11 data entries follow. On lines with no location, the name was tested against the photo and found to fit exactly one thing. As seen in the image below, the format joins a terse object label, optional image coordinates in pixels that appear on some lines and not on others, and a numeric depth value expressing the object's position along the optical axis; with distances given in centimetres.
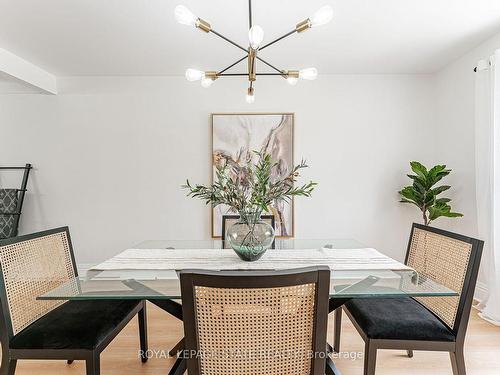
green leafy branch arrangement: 162
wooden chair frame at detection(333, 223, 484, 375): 146
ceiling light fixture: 146
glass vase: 175
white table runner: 172
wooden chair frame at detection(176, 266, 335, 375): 97
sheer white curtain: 257
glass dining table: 136
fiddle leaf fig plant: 310
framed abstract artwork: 364
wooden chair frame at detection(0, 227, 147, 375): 140
